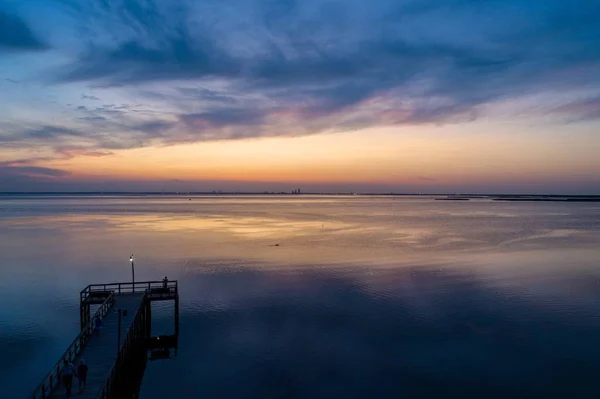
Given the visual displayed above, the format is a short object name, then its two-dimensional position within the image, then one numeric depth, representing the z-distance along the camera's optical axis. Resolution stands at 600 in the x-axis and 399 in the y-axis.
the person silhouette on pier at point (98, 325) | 22.52
